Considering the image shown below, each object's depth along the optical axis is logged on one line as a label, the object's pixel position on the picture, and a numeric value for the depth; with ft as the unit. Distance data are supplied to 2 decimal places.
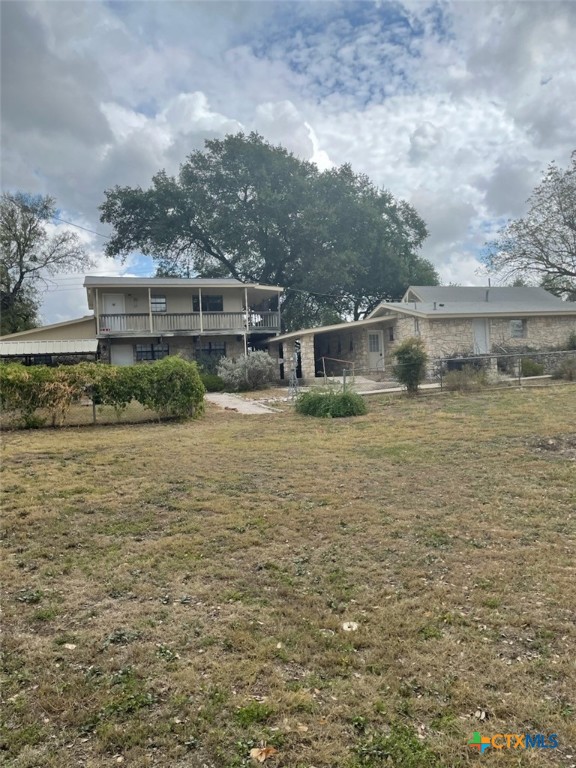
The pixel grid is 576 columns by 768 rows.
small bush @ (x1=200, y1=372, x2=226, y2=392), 68.58
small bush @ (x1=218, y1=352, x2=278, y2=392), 68.90
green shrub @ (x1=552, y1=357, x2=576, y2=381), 58.59
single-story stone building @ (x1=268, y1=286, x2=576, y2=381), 74.64
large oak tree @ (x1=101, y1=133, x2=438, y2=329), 113.70
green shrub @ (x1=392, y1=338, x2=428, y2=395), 50.57
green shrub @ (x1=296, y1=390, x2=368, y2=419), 41.39
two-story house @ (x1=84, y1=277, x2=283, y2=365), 77.77
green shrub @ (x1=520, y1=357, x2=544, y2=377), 68.03
